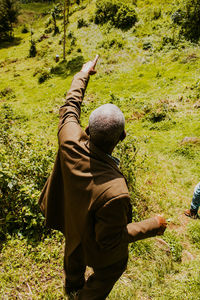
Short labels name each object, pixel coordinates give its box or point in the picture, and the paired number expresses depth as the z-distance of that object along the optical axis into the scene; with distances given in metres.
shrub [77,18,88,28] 22.48
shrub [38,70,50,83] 16.78
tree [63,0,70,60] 19.61
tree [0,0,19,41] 32.69
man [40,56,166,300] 1.51
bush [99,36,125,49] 16.90
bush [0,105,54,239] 3.44
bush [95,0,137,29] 18.16
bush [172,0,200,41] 13.70
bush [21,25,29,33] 37.62
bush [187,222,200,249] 3.82
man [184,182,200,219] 4.17
